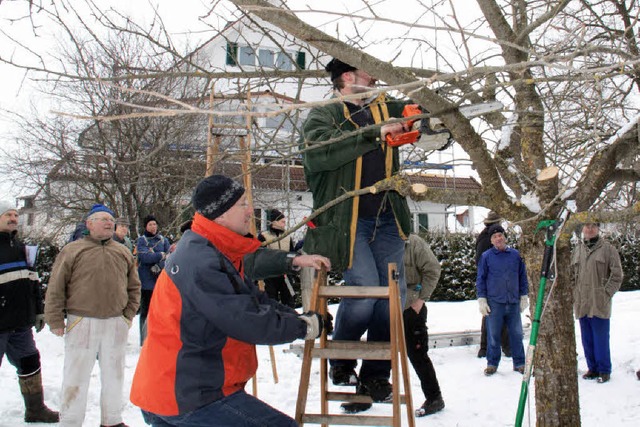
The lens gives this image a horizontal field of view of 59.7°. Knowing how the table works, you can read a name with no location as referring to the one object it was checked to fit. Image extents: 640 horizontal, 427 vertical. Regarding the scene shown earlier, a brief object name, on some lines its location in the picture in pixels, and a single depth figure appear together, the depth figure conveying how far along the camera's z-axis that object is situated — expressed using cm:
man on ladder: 314
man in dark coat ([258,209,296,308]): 780
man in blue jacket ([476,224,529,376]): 617
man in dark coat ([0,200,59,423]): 469
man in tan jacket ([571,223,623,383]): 586
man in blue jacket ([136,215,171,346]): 731
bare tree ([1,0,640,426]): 254
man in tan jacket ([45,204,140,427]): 429
